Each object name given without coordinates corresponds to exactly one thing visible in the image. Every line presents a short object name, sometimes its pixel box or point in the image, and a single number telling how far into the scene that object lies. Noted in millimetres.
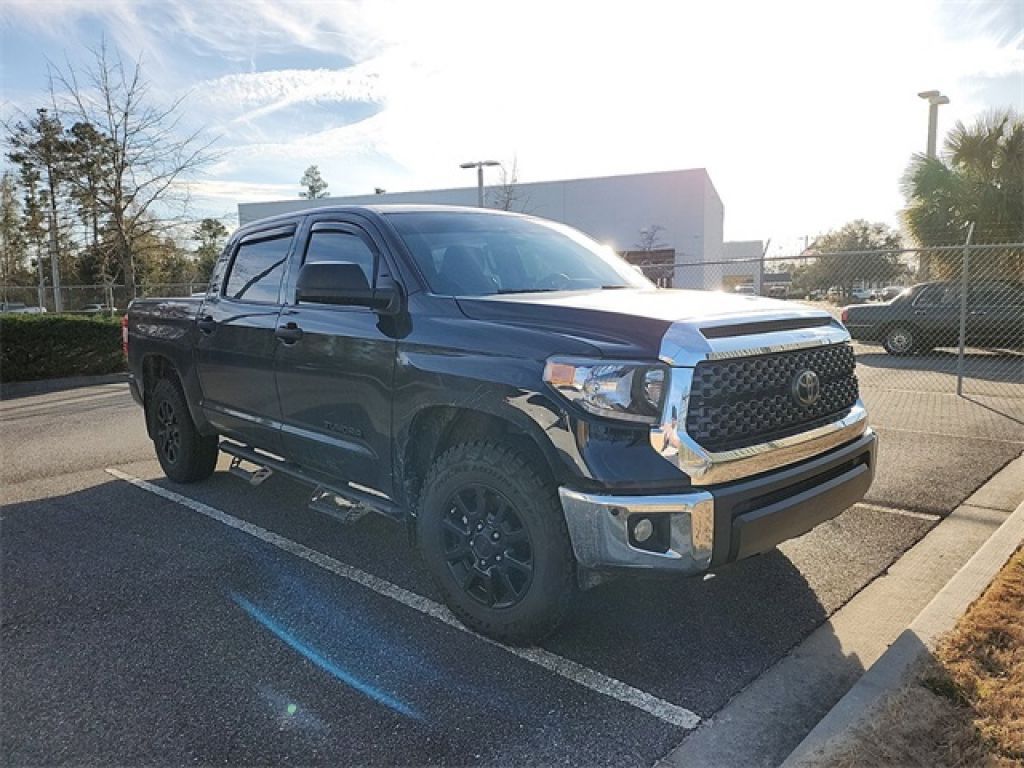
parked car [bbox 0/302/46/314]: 26467
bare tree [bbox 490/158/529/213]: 33731
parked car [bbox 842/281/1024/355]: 13484
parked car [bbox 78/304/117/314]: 19247
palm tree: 15742
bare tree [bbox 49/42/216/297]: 16641
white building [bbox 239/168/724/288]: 36656
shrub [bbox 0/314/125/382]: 12234
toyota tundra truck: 2648
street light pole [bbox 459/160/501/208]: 25083
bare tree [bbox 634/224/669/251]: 36406
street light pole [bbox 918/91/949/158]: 18750
